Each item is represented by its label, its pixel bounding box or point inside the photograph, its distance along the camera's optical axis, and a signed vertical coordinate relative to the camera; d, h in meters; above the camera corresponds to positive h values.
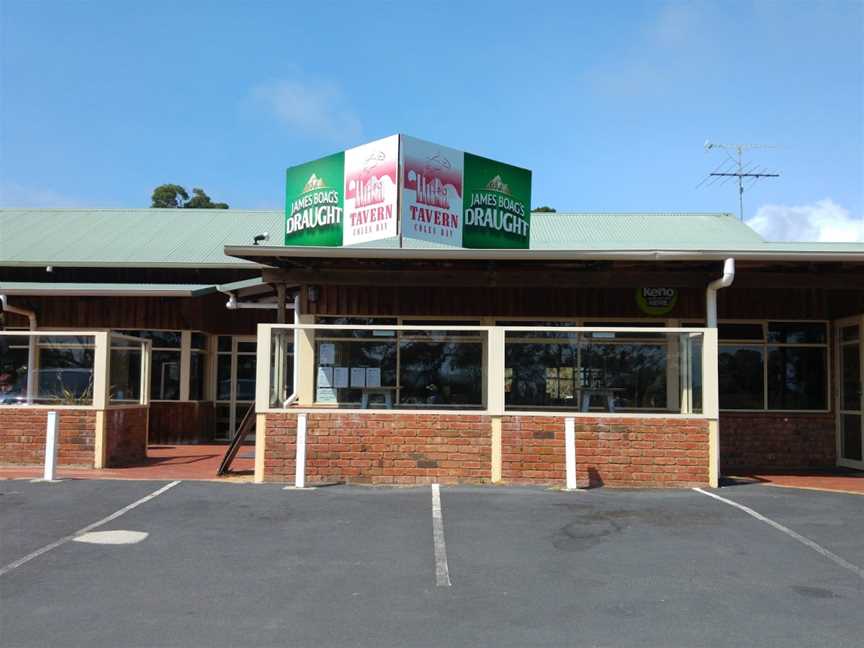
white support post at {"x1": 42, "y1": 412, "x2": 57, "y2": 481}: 10.69 -0.94
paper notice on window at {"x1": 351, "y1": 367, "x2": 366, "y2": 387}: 11.15 +0.07
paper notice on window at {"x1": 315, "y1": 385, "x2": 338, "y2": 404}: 11.23 -0.17
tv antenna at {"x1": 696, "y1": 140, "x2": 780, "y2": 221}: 29.11 +7.53
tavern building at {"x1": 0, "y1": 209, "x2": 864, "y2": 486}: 10.61 +0.30
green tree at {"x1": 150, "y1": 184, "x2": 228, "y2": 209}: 61.91 +13.79
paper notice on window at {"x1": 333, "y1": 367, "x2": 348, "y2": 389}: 11.26 +0.06
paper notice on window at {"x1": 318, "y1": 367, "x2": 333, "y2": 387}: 11.28 +0.06
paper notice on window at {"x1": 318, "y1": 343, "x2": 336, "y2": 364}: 11.30 +0.38
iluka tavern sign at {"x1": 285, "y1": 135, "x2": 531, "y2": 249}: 15.77 +3.71
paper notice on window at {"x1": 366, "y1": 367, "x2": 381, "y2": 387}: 11.12 +0.07
